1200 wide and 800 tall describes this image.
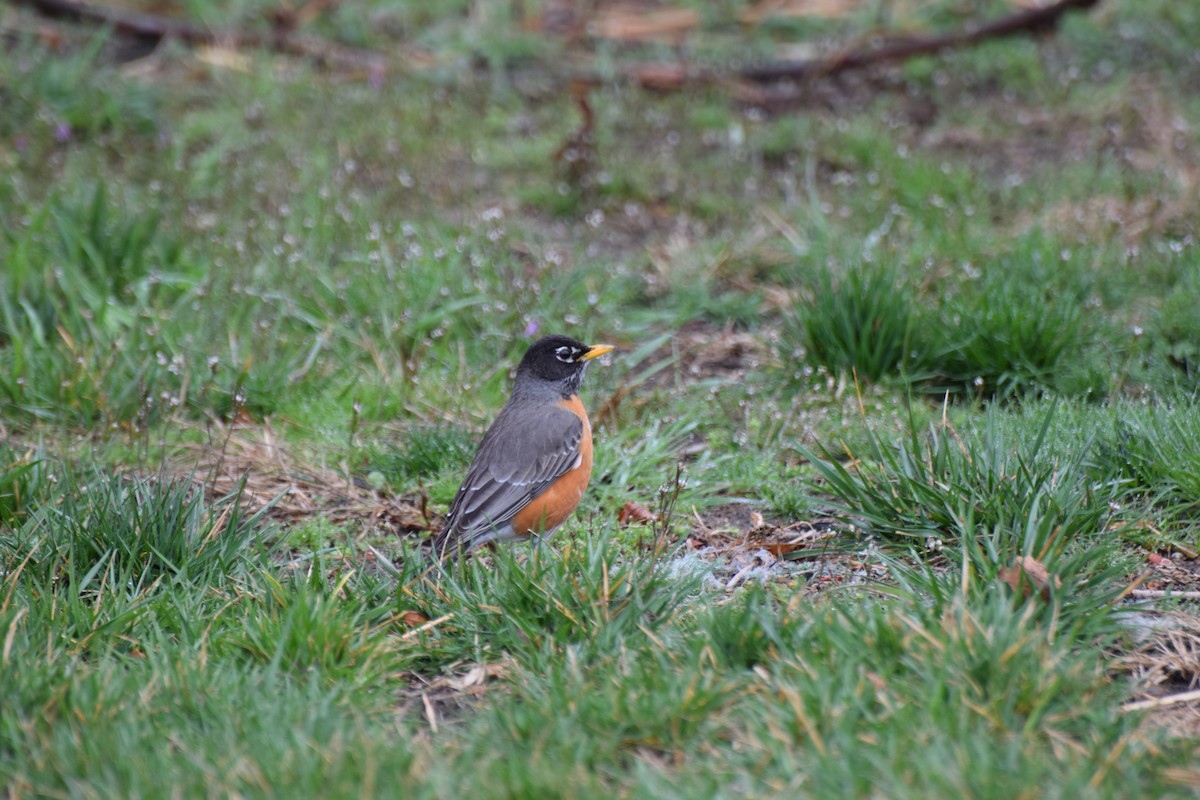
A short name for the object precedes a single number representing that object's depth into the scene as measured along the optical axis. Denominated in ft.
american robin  33.86
